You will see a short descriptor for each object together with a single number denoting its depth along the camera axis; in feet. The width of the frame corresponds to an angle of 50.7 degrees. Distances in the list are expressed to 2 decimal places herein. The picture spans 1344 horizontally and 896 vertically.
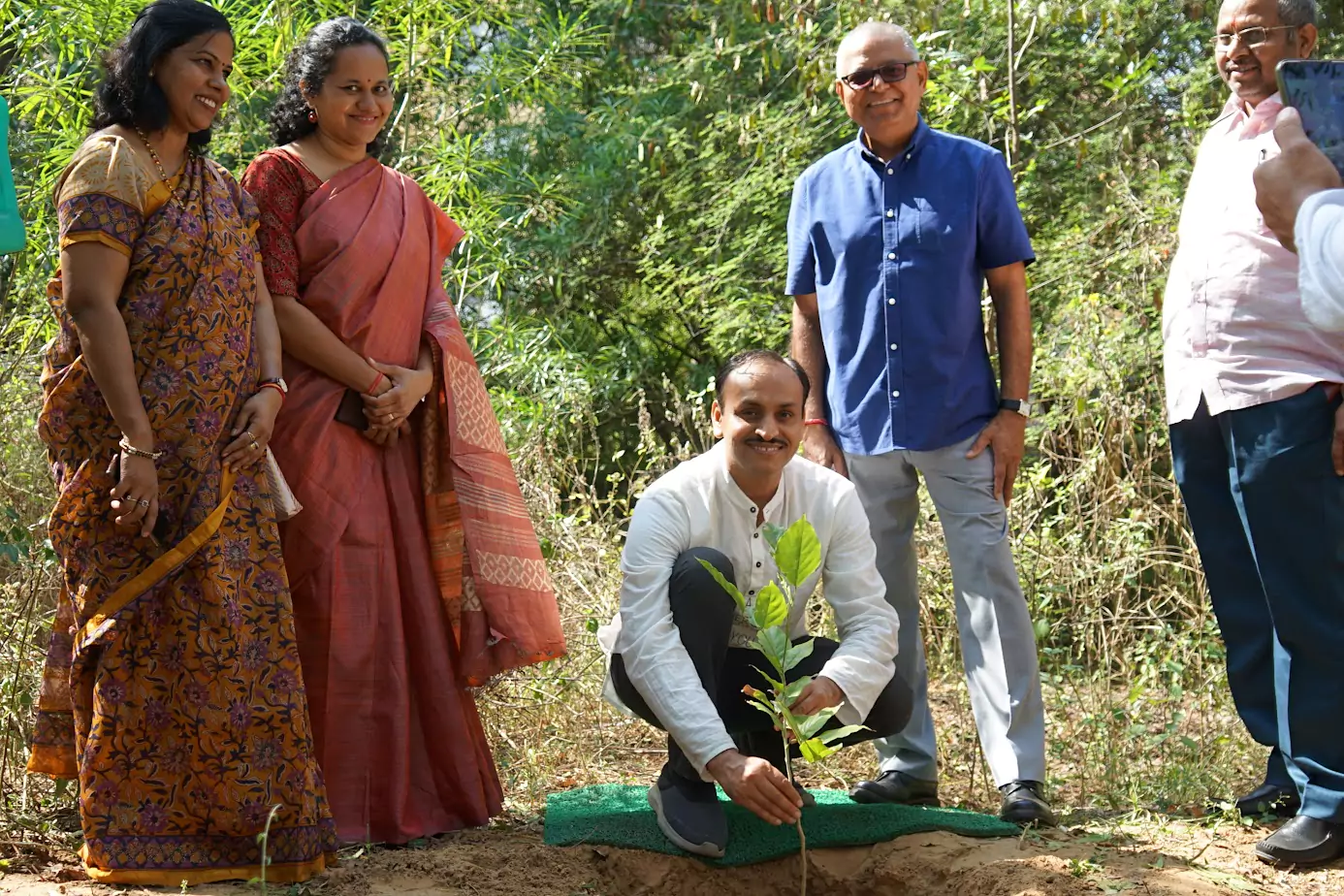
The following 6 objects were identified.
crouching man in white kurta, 10.86
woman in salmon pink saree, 11.59
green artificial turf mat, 11.48
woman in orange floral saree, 10.21
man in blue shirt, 12.56
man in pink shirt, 11.40
